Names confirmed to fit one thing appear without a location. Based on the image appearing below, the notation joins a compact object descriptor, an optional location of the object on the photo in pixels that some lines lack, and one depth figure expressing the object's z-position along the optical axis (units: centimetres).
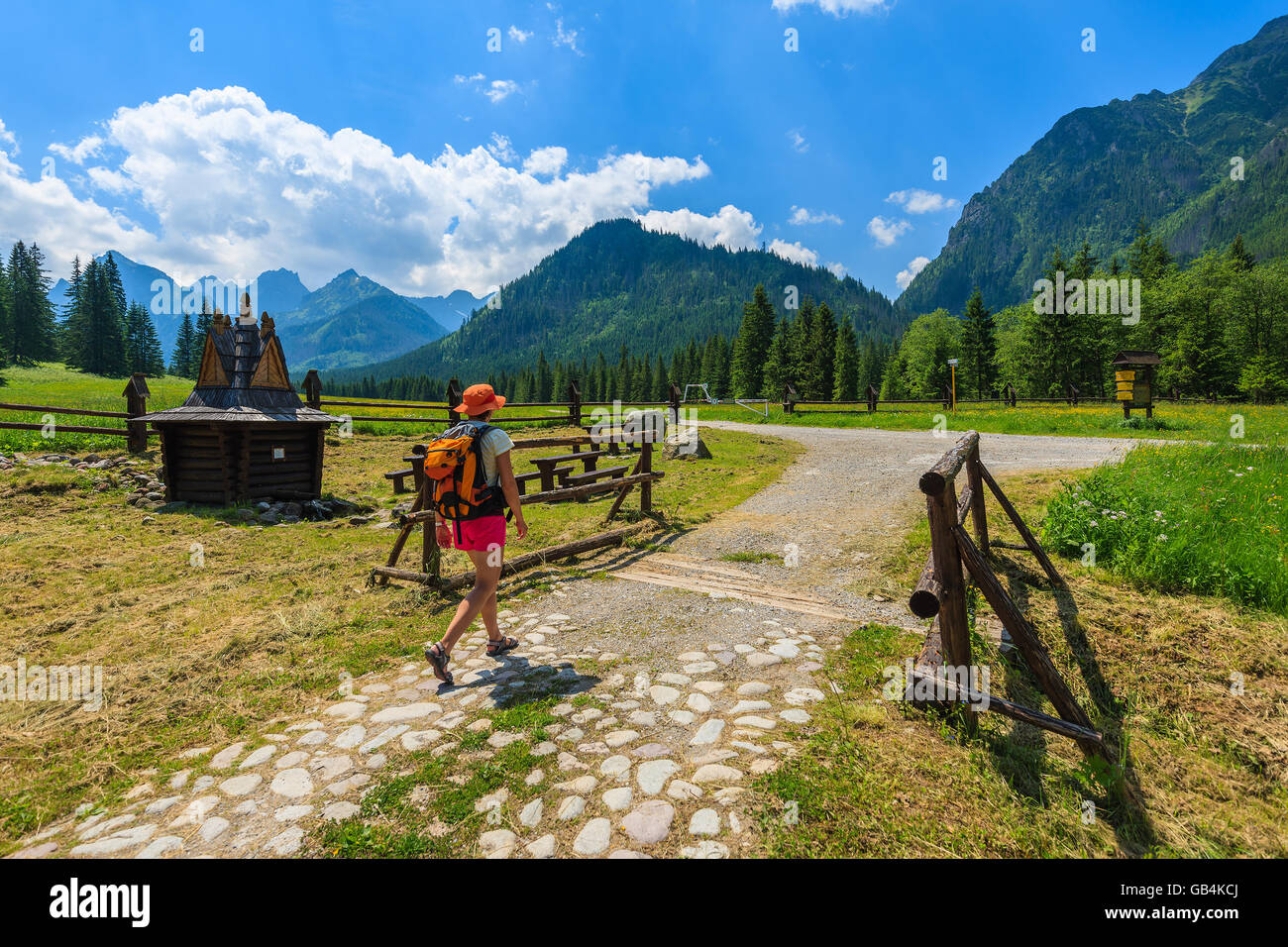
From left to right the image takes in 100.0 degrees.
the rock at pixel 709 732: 366
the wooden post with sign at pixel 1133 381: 2053
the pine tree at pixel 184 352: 8681
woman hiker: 484
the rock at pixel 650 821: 277
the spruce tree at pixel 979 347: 5869
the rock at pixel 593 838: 269
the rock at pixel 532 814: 288
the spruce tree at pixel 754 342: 6888
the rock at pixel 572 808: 293
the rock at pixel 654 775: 316
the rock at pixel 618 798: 301
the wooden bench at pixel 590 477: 1105
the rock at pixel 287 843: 269
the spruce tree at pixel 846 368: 7562
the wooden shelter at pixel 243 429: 1113
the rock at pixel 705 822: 278
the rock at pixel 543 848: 265
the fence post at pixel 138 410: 1469
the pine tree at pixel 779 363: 6569
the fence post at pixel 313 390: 1930
